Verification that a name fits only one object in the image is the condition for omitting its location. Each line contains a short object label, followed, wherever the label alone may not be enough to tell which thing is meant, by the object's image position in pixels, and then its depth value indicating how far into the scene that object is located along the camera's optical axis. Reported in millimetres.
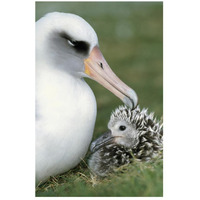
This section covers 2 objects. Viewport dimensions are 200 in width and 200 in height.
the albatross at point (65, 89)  3020
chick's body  3143
